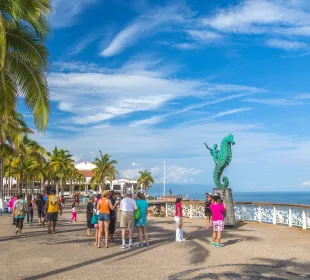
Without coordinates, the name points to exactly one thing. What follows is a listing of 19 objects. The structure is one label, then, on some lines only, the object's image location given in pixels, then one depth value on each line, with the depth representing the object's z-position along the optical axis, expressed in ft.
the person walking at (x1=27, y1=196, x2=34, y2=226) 69.26
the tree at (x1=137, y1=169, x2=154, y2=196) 405.80
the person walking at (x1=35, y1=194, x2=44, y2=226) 67.77
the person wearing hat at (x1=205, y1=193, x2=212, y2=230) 58.65
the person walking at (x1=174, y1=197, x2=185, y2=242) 43.21
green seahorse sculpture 61.21
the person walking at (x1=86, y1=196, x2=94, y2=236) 49.06
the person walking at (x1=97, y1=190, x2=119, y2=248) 39.86
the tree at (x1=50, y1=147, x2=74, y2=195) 226.58
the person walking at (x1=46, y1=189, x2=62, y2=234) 51.26
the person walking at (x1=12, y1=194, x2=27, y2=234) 51.90
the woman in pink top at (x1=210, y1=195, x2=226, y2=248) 38.88
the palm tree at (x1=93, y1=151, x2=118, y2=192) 263.29
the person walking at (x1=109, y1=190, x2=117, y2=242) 44.27
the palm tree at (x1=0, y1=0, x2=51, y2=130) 36.58
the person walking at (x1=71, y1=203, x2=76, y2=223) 75.00
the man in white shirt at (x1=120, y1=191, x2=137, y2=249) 39.78
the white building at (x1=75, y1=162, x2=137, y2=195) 391.65
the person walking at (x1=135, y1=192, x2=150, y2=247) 40.27
